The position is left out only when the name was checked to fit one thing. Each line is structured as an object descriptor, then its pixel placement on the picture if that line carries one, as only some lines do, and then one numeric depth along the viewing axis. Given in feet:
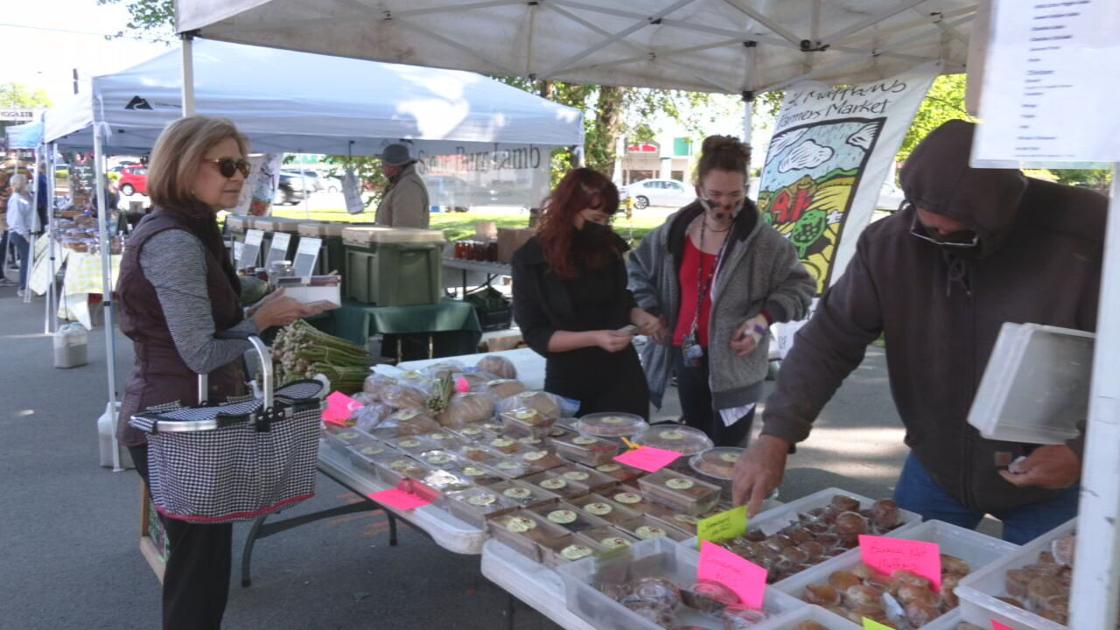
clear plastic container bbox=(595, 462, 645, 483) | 6.57
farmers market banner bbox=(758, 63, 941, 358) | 14.56
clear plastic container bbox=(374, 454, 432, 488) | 6.58
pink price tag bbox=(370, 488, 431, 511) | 6.20
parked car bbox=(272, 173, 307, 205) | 87.15
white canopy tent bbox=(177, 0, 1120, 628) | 11.56
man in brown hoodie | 4.68
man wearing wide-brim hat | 21.86
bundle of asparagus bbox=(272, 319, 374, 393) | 11.30
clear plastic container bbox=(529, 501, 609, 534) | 5.61
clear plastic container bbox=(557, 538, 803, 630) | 4.37
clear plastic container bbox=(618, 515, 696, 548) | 5.48
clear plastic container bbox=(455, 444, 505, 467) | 6.99
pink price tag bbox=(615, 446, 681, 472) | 6.64
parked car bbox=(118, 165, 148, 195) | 79.20
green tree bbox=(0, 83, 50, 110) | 238.35
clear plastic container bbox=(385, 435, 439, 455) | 7.28
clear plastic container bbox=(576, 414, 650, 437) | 7.57
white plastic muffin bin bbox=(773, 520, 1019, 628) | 4.63
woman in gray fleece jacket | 9.04
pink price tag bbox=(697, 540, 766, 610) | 4.43
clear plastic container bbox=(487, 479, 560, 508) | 5.98
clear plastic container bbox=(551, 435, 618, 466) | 6.98
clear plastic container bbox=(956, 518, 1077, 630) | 3.77
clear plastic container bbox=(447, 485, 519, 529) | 5.73
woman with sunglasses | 6.22
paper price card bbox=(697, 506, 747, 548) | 5.09
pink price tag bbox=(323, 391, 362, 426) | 8.27
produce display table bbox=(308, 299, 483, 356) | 15.80
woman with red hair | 8.70
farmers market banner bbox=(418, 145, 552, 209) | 27.04
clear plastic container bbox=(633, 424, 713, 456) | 7.14
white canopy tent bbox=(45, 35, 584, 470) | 16.63
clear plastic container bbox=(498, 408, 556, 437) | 7.78
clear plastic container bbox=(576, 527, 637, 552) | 5.27
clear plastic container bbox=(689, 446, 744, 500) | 6.32
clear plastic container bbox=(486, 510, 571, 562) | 5.30
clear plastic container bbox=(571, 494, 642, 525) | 5.81
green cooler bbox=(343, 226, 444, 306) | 15.83
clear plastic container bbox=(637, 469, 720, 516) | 5.86
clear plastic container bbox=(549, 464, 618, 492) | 6.38
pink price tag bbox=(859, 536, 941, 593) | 4.62
